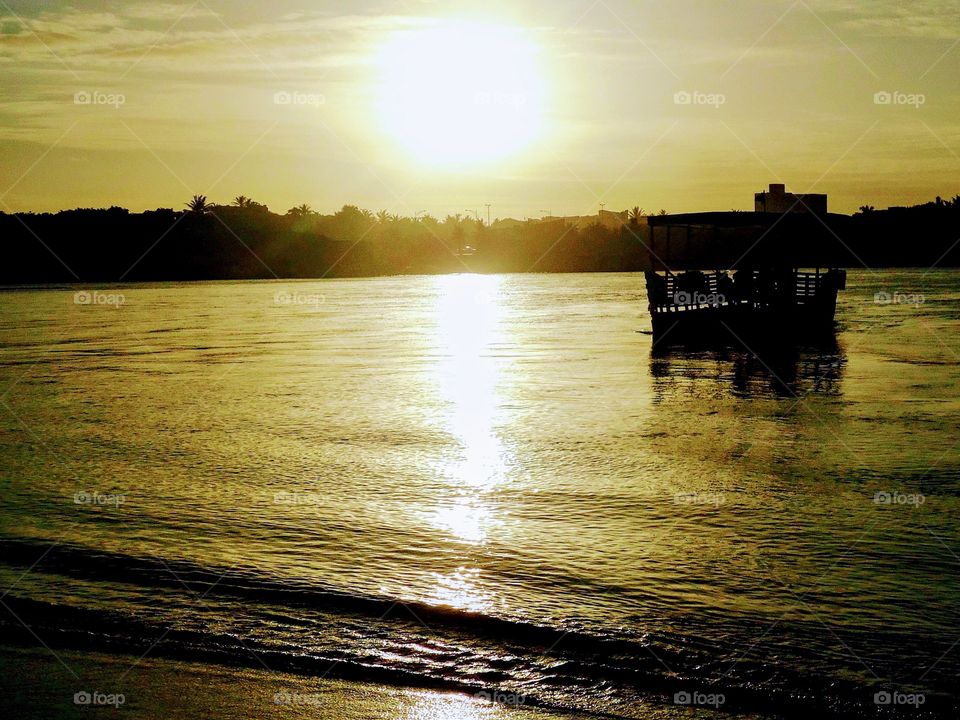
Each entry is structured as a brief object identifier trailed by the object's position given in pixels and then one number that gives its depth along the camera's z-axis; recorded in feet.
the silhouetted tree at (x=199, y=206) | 555.28
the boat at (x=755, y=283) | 114.42
